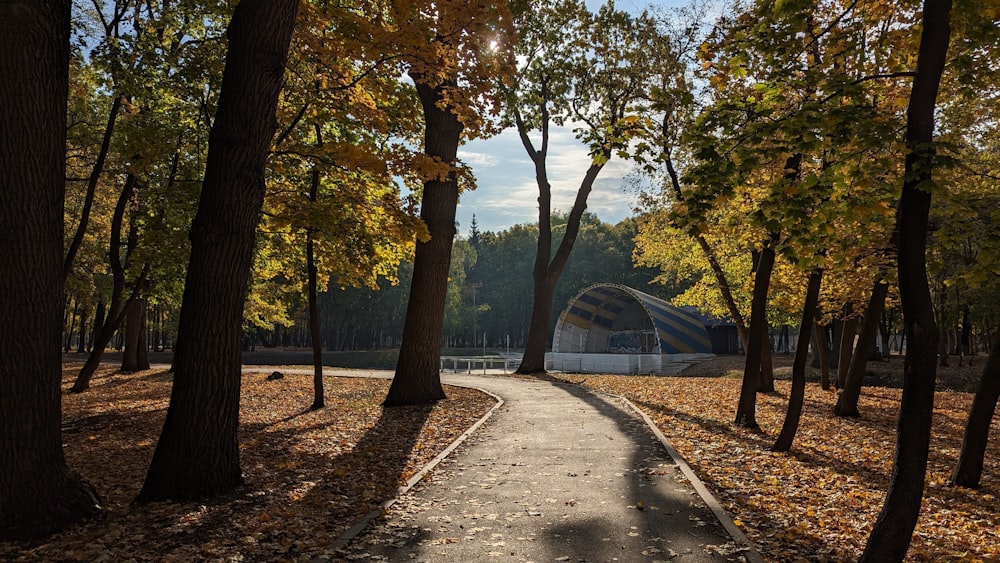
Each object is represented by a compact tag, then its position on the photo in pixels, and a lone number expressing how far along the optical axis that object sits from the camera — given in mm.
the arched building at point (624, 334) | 39688
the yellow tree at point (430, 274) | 14062
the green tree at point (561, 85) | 21719
